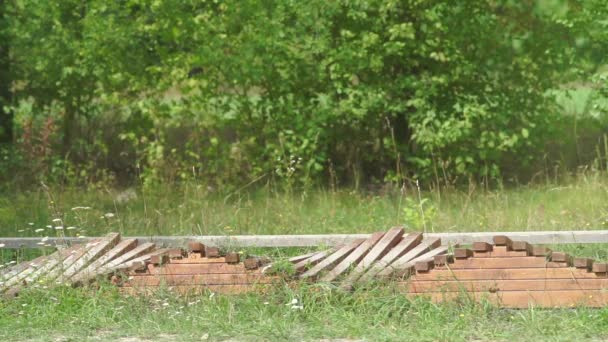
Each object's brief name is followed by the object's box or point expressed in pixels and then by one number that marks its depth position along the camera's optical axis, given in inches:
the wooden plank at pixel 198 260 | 605.0
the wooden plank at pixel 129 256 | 616.4
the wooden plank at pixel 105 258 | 608.7
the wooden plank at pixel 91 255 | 613.0
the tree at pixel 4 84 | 1125.1
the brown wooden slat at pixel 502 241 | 586.6
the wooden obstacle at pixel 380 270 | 573.0
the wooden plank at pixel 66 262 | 608.4
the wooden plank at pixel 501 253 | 584.4
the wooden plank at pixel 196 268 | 600.4
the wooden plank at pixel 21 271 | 608.4
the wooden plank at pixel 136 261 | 613.3
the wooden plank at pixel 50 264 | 610.8
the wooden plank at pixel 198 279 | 593.6
